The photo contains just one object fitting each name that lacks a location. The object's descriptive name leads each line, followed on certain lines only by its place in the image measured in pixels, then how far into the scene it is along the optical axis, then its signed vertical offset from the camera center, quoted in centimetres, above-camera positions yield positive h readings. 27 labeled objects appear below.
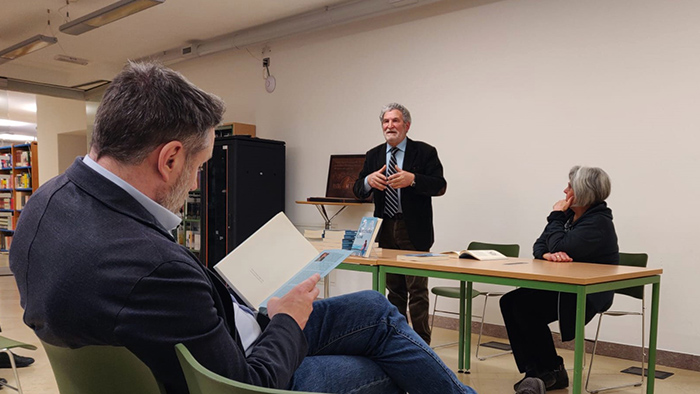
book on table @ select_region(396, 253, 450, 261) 324 -51
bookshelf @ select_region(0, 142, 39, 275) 1166 -51
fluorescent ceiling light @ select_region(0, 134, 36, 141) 1296 +43
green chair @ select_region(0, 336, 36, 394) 241 -75
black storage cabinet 666 -33
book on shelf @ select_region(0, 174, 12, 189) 1209 -50
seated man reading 104 -19
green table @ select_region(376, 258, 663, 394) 250 -51
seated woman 330 -51
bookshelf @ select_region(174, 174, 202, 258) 743 -80
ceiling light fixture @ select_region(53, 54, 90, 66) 785 +128
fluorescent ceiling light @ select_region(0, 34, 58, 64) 673 +125
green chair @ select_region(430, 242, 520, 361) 425 -64
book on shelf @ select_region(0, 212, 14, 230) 1202 -128
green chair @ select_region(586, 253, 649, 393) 354 -71
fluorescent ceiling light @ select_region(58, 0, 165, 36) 555 +136
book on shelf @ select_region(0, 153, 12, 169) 1224 -11
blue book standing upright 341 -42
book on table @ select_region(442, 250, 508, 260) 335 -51
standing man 408 -27
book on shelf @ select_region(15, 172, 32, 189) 1167 -47
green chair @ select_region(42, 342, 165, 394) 106 -38
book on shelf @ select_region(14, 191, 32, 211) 1177 -81
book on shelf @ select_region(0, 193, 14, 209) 1208 -89
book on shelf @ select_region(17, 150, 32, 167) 1177 -6
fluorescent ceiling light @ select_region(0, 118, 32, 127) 1267 +70
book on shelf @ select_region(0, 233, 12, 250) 1181 -167
